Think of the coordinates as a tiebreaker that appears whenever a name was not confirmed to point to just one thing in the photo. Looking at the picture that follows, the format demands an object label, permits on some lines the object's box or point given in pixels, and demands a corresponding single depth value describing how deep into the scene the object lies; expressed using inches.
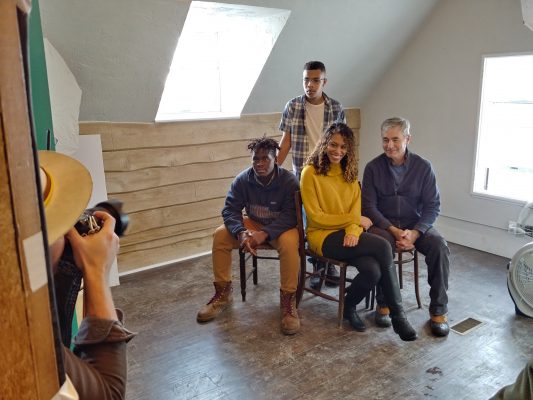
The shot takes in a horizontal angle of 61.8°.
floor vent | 101.8
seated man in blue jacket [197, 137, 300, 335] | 105.7
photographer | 26.8
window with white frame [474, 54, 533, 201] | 138.1
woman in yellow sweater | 98.9
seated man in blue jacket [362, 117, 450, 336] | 102.3
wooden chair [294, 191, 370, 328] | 102.7
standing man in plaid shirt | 120.5
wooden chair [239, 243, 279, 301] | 109.7
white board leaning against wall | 95.7
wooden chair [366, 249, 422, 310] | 111.3
